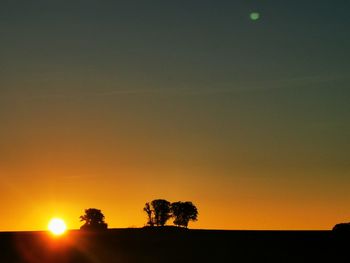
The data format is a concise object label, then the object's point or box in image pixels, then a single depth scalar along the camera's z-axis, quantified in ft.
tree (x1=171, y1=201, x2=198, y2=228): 599.16
